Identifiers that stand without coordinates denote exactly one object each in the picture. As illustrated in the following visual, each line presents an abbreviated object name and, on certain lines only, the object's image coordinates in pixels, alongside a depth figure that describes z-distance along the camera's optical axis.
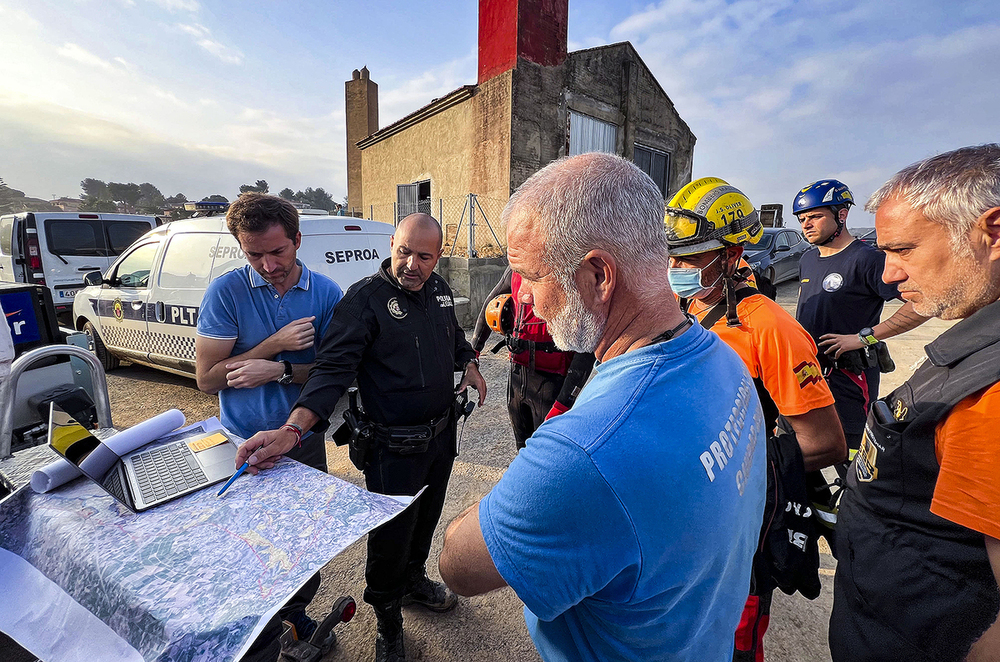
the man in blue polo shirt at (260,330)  2.08
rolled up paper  1.41
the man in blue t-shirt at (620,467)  0.70
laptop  1.39
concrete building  9.68
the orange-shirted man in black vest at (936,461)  0.95
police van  4.48
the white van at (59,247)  7.91
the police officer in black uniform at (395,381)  1.99
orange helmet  3.12
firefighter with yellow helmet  1.51
